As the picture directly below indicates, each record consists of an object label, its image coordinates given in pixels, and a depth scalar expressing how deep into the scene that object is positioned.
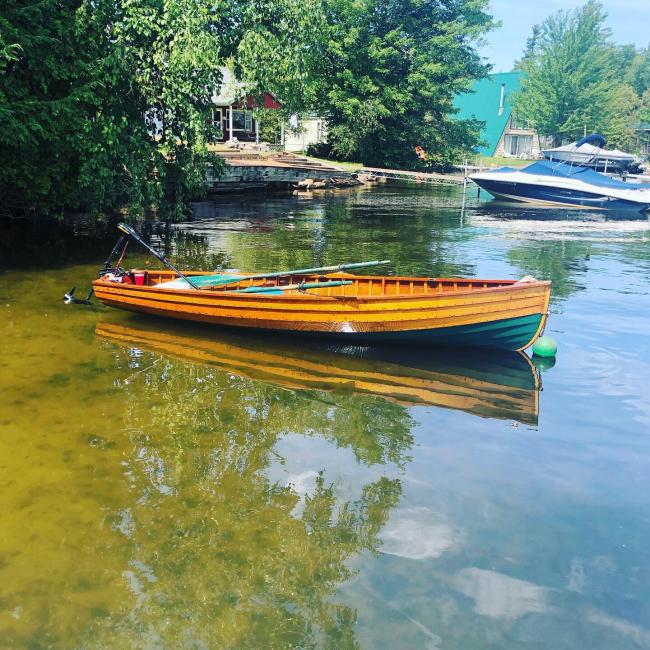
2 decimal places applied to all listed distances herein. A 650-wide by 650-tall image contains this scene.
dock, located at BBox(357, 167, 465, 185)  50.06
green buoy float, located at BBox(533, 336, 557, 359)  13.08
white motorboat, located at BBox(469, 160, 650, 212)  39.56
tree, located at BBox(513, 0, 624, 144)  68.44
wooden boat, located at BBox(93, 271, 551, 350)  12.32
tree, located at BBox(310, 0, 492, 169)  54.75
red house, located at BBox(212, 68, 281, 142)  53.84
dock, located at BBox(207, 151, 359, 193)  40.06
